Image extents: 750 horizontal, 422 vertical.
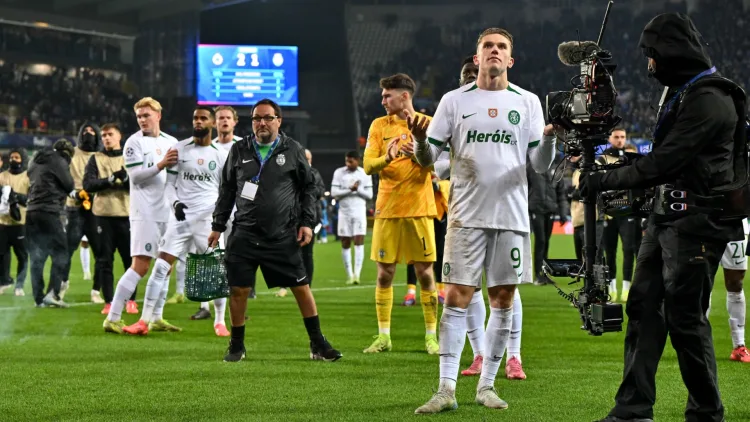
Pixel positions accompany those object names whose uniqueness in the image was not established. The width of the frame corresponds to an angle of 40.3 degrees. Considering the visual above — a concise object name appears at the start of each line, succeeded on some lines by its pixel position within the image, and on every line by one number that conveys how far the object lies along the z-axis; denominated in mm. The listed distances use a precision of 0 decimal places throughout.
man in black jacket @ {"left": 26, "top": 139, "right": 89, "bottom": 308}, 13383
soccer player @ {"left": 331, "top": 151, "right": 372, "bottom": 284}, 18812
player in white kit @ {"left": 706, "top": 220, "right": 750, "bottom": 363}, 8352
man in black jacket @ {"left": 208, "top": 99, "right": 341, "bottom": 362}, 8391
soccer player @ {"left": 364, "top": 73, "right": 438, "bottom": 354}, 8930
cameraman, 5020
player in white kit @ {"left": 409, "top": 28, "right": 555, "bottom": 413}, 6293
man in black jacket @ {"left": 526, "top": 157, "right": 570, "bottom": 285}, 16917
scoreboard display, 38156
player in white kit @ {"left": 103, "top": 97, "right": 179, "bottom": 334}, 10484
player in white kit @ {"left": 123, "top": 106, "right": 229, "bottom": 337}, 10414
